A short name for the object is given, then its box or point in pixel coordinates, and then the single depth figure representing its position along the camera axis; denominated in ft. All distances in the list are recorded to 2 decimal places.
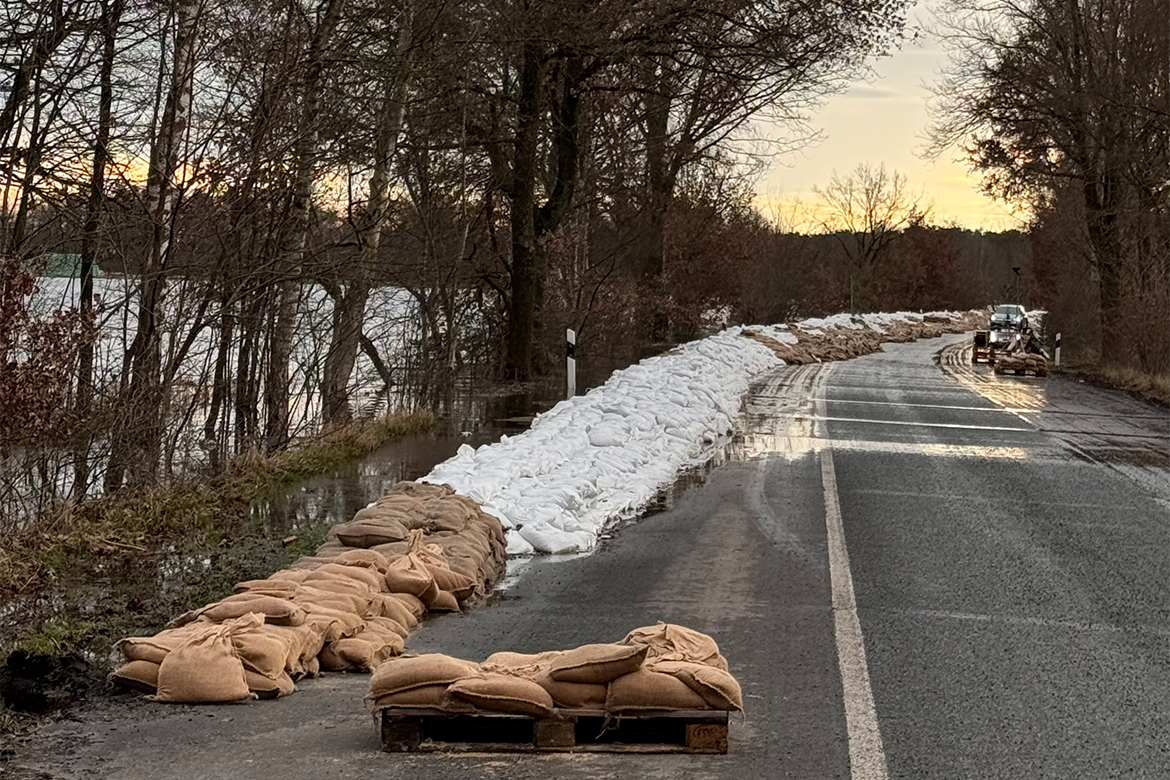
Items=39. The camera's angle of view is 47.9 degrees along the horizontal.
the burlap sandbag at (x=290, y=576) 23.82
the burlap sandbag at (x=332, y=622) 21.56
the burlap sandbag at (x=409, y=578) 24.95
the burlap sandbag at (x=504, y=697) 17.11
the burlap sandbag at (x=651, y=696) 17.16
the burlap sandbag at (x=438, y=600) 25.41
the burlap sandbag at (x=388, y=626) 22.76
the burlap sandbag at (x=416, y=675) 17.25
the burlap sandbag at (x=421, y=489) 32.78
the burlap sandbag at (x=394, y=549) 26.66
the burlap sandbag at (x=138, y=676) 19.43
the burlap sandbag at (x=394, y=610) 23.75
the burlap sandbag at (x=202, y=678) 19.19
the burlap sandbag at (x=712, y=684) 17.10
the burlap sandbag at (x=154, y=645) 19.74
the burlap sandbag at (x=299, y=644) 20.38
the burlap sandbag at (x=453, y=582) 25.93
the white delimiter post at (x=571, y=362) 64.75
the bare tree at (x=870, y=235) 268.41
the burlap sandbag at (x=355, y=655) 21.39
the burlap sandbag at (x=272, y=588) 22.58
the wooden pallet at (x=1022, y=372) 111.75
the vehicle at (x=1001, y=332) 130.41
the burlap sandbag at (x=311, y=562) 25.92
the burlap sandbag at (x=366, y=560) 25.41
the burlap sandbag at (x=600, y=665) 17.43
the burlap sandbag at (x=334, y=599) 22.67
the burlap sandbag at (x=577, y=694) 17.47
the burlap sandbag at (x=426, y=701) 17.12
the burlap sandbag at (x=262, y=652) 19.67
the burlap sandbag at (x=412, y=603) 24.56
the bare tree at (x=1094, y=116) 105.19
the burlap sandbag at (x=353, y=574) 24.22
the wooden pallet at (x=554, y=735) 17.04
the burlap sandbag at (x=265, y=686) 19.53
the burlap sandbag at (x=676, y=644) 18.38
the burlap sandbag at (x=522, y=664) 17.93
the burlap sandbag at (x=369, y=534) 27.68
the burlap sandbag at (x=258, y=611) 21.04
